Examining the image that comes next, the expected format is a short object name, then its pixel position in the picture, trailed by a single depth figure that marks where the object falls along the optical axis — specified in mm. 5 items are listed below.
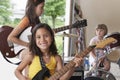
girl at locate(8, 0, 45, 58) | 1939
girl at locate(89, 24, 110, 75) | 2837
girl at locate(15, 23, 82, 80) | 1535
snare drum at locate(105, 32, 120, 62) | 3388
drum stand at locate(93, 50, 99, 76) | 2677
